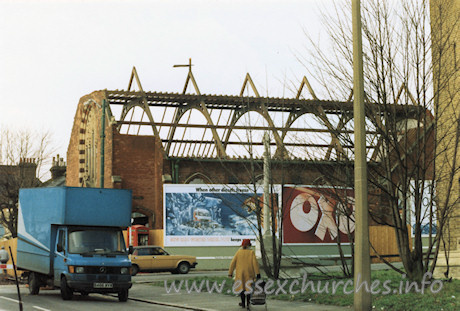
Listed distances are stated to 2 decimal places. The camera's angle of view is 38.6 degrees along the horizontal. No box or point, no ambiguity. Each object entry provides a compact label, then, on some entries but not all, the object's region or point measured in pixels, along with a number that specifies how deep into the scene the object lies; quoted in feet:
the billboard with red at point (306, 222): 122.72
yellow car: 105.70
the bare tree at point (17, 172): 135.95
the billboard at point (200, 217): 119.96
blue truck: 59.31
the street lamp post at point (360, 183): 39.09
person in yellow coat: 49.24
